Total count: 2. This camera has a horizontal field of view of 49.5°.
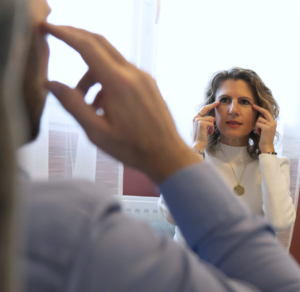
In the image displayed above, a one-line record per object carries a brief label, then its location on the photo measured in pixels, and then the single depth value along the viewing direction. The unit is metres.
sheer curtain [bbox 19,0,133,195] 1.79
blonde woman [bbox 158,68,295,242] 1.50
